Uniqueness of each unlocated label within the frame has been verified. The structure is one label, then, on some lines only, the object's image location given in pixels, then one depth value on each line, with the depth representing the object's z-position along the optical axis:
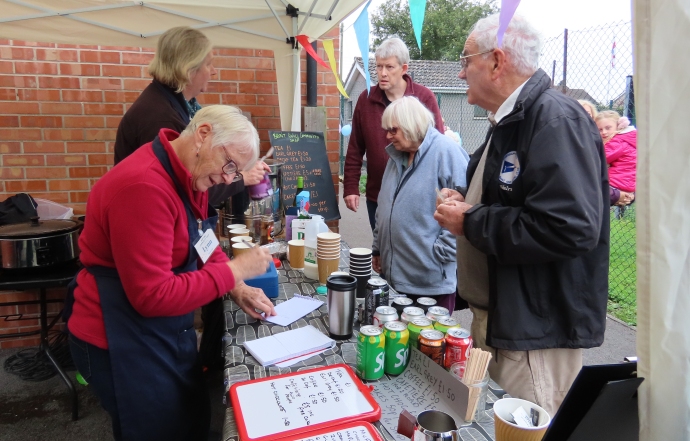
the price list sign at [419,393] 1.26
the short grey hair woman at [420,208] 2.54
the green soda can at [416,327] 1.46
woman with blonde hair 2.48
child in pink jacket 4.15
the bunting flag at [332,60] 3.58
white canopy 3.06
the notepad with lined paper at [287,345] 1.58
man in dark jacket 1.51
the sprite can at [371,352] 1.40
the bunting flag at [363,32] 2.88
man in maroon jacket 3.76
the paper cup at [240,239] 2.61
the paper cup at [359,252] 2.01
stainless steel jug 0.96
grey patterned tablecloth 1.22
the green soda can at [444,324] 1.46
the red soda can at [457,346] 1.31
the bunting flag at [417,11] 1.37
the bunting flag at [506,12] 0.87
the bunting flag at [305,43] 3.26
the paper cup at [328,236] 2.27
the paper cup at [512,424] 1.04
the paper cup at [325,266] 2.33
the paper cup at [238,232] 2.73
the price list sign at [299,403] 1.19
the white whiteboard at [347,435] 1.15
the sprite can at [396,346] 1.44
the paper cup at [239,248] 2.43
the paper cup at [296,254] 2.58
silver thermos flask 1.69
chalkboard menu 3.89
